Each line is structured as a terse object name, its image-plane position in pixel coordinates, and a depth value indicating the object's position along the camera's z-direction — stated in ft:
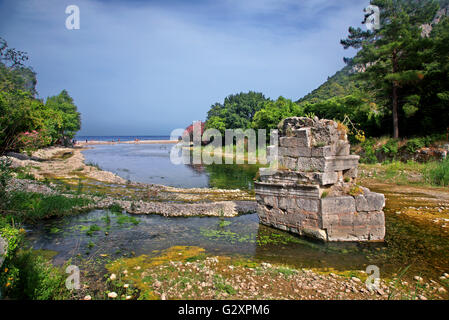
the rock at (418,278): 17.41
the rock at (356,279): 17.29
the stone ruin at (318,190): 24.39
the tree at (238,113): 162.30
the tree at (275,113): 119.24
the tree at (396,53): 68.54
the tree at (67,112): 184.14
